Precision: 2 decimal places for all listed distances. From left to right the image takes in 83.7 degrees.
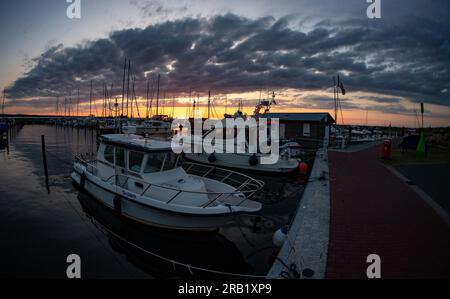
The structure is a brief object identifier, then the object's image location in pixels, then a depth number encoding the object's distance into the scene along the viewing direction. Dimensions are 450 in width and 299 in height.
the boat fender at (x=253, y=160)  17.38
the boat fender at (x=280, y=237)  6.73
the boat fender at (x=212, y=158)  19.02
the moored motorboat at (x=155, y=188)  7.99
